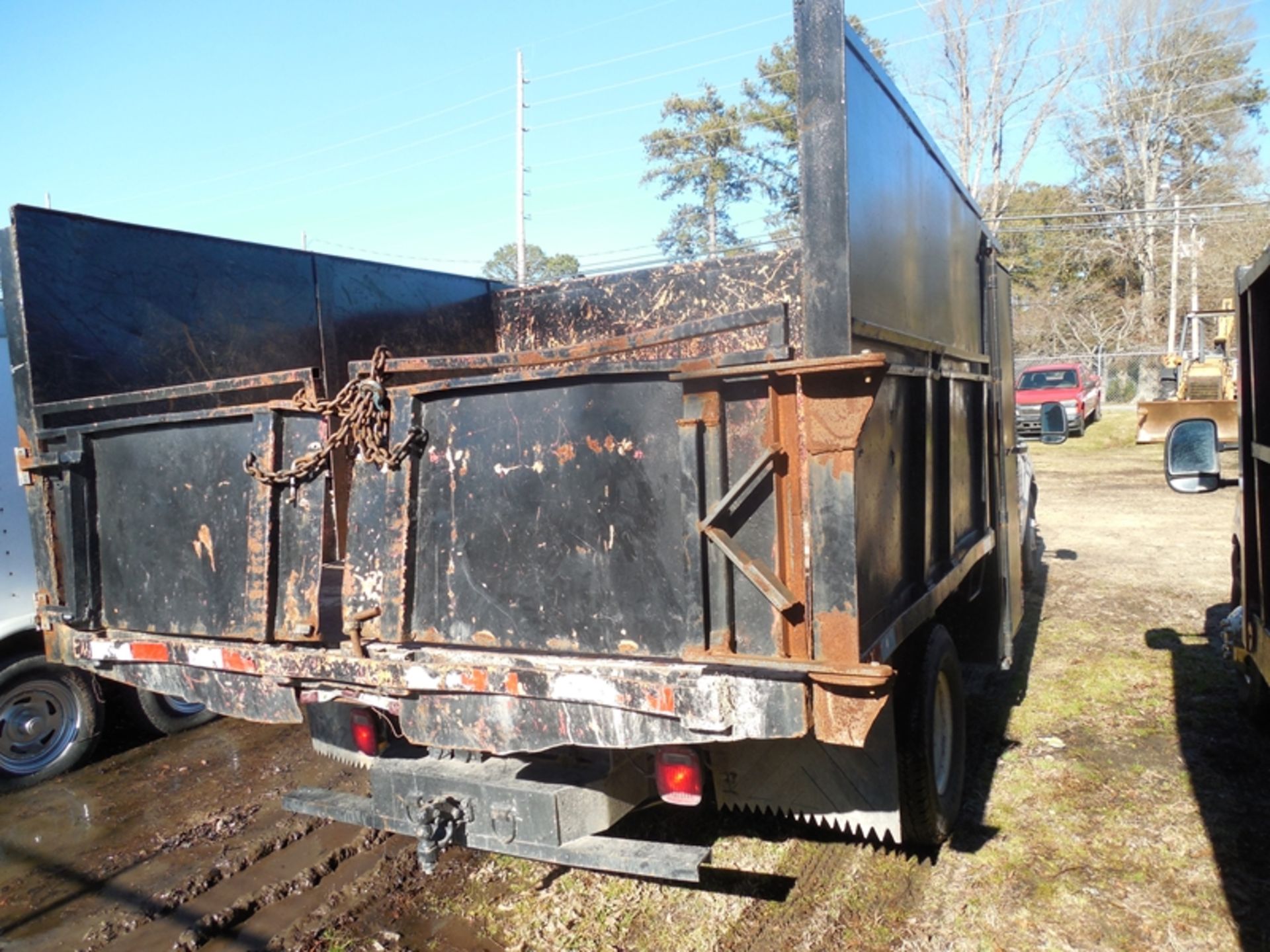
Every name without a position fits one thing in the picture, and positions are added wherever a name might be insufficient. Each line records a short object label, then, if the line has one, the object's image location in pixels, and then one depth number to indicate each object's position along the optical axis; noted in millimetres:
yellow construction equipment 14039
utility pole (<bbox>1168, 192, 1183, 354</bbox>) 29484
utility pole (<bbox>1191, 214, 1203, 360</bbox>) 29028
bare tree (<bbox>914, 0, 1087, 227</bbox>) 24703
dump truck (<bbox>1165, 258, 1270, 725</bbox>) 3008
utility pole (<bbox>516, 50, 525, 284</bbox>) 21266
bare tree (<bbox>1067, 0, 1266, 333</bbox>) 30484
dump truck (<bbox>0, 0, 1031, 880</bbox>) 2277
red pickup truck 21312
